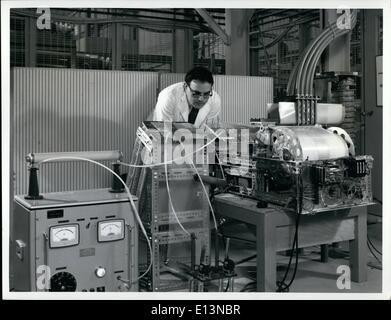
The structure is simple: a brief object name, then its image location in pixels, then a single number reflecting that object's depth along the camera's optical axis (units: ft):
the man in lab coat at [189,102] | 9.08
